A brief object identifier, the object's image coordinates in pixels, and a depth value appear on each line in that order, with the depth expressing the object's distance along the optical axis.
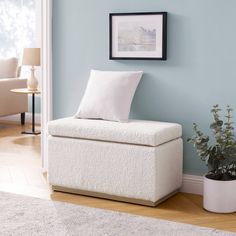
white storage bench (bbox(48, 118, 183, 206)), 3.56
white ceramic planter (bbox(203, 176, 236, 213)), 3.48
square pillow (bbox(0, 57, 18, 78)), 7.03
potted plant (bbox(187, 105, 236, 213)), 3.48
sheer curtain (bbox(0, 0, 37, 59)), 7.29
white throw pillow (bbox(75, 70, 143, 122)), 3.91
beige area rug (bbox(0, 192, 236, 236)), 3.10
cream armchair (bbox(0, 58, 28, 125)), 6.70
